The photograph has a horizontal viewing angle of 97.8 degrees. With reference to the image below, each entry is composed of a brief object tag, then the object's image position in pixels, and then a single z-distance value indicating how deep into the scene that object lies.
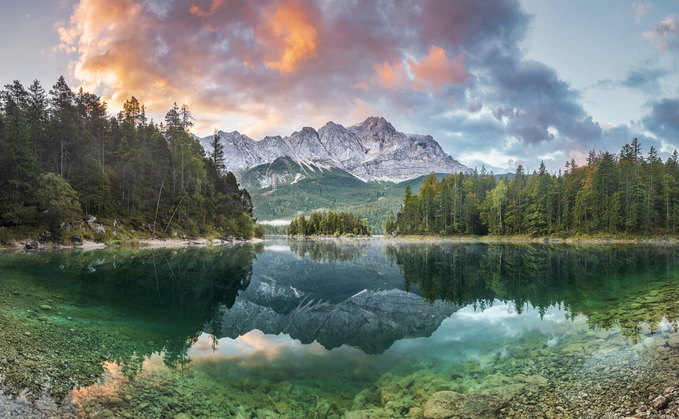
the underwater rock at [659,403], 5.83
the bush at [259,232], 126.04
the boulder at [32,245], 41.97
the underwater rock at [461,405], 6.53
